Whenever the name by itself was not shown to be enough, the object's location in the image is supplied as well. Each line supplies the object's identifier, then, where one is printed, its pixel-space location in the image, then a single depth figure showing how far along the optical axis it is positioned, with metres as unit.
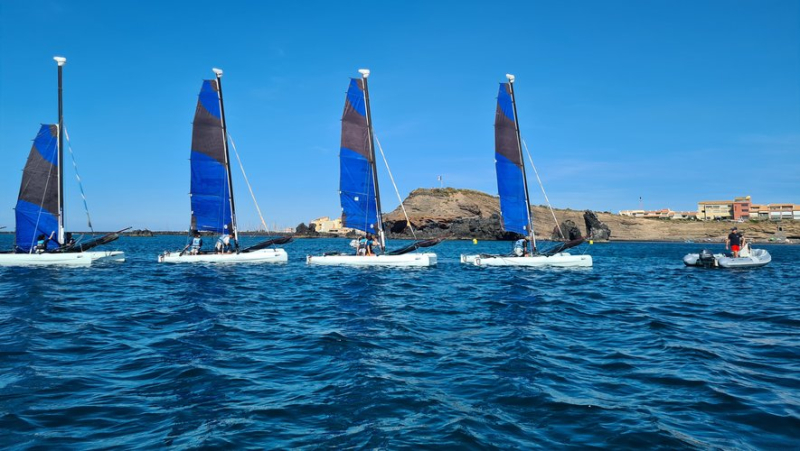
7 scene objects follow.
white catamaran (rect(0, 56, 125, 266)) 31.55
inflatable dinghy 31.79
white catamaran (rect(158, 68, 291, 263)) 35.69
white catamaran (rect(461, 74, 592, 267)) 34.22
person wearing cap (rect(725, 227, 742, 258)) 32.38
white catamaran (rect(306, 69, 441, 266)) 34.81
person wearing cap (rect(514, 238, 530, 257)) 33.41
